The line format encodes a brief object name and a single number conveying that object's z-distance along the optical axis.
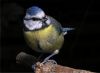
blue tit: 2.05
